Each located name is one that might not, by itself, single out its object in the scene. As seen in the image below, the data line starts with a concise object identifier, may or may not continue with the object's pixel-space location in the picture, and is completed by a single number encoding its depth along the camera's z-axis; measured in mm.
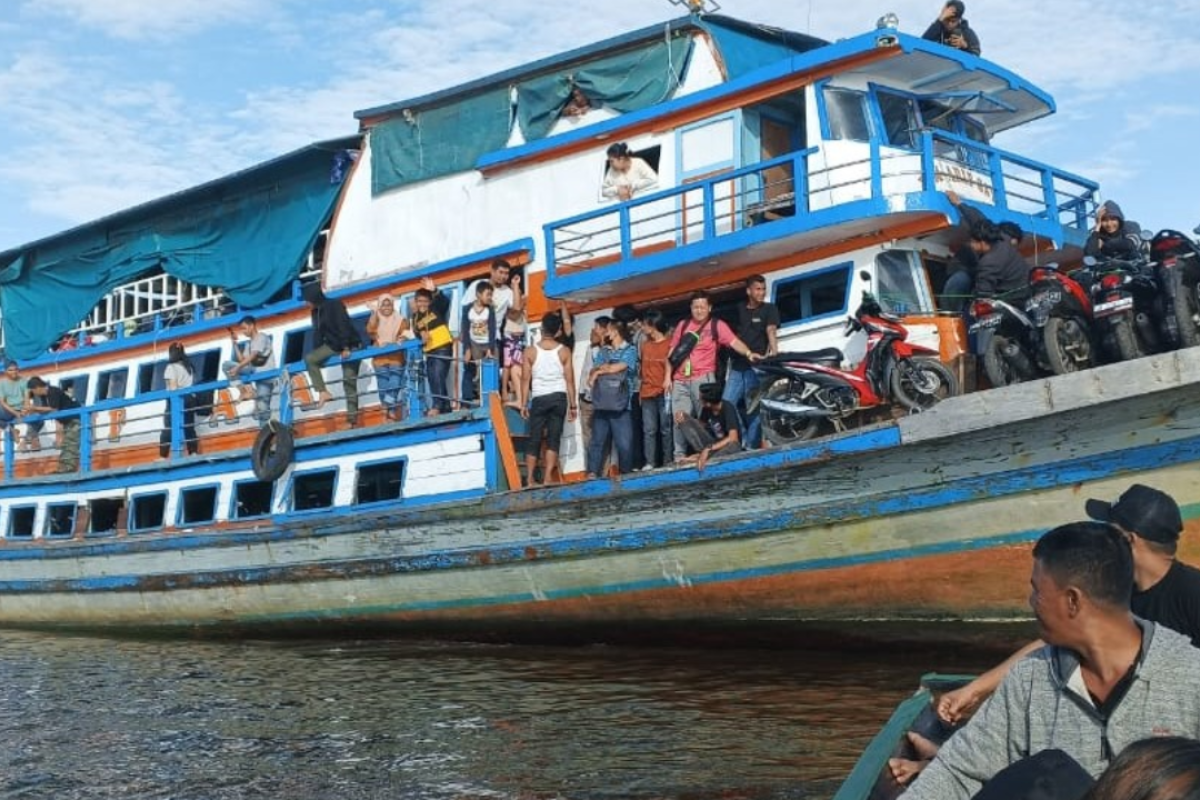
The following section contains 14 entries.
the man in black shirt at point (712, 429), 10484
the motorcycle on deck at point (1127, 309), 8734
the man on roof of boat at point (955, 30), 12078
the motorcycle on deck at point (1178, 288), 8508
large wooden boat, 9219
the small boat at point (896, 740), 4055
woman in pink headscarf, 13078
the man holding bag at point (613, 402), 11406
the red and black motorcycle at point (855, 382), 9648
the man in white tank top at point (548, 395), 11828
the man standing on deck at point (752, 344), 10719
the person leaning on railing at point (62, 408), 16688
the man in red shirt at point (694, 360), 10969
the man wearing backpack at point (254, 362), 14703
